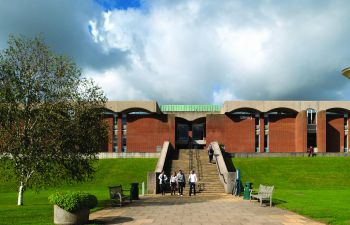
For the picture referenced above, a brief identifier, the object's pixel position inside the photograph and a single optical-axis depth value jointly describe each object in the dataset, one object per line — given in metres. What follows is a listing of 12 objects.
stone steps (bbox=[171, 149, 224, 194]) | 27.27
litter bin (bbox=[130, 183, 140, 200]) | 21.16
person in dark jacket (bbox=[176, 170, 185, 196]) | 24.42
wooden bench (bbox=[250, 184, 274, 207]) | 18.09
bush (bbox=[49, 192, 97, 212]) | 12.08
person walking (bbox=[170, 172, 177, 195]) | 25.12
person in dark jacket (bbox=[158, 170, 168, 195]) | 25.73
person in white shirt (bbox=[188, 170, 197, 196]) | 23.79
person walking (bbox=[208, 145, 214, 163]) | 35.34
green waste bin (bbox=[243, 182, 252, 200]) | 21.34
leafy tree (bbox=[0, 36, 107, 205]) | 18.44
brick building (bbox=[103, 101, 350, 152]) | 61.59
